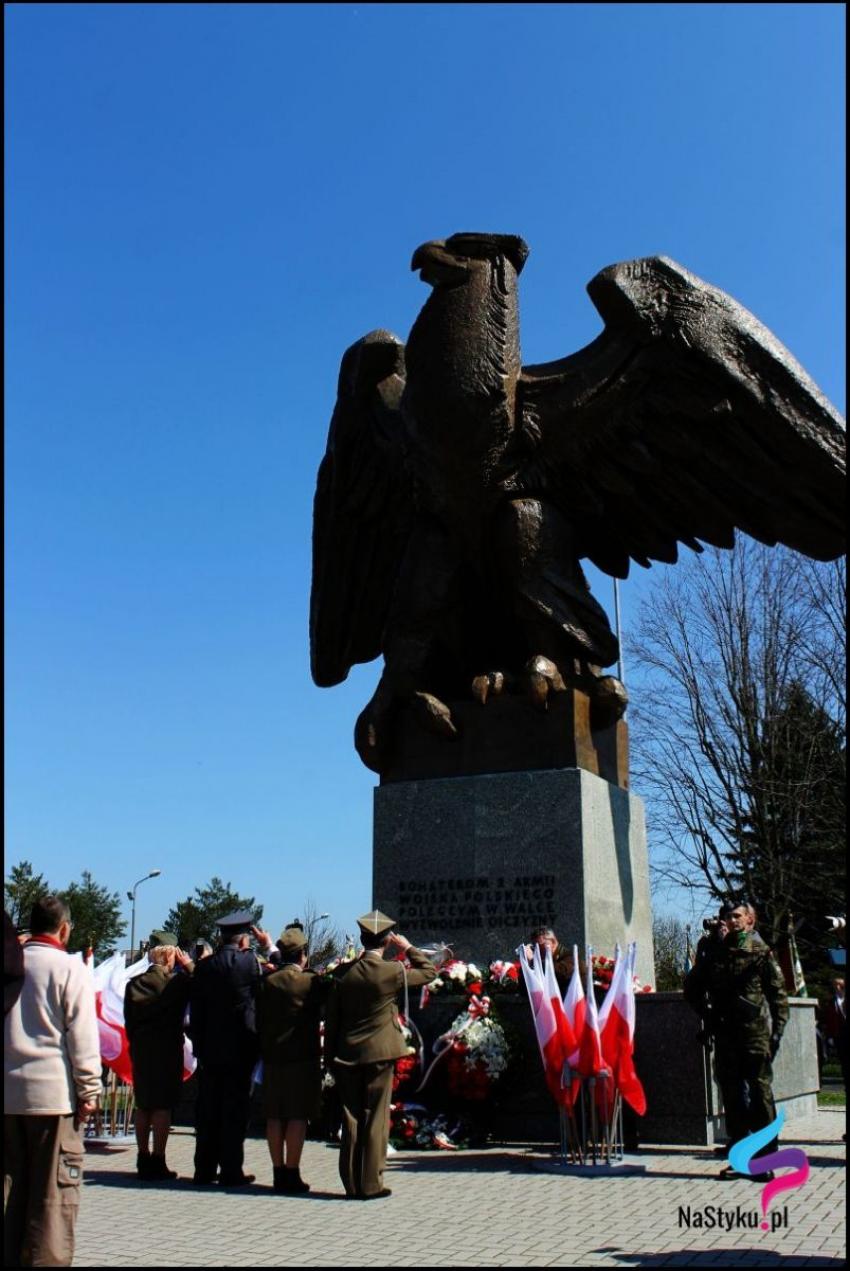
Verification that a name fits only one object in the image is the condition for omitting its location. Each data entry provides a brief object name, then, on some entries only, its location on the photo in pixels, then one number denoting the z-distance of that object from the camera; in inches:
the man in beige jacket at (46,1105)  180.4
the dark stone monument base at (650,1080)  325.4
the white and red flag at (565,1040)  298.0
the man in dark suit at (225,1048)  291.0
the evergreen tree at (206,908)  2044.8
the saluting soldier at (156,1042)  310.2
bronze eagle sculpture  367.2
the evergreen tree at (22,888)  1798.7
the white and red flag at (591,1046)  296.2
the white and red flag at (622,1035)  298.0
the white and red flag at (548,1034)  300.2
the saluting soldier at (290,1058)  282.8
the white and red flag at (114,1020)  381.1
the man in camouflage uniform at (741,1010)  295.0
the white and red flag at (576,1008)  300.4
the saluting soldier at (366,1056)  269.3
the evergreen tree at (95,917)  1903.3
